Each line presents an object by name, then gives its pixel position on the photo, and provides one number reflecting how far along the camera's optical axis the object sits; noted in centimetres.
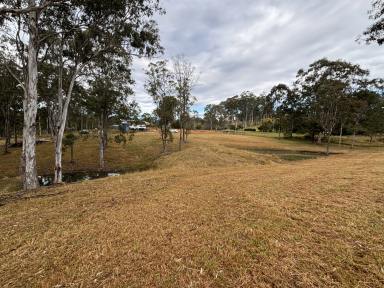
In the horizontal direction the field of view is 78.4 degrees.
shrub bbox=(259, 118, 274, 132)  7462
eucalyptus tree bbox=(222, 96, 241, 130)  9675
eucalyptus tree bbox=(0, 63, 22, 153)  2566
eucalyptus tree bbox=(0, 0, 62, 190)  980
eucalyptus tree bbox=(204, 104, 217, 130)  10150
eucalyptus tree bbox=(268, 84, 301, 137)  5169
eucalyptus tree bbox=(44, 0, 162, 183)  1100
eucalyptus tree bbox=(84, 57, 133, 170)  2048
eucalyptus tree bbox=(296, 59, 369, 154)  2925
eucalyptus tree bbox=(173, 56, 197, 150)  2727
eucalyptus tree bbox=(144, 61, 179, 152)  2530
